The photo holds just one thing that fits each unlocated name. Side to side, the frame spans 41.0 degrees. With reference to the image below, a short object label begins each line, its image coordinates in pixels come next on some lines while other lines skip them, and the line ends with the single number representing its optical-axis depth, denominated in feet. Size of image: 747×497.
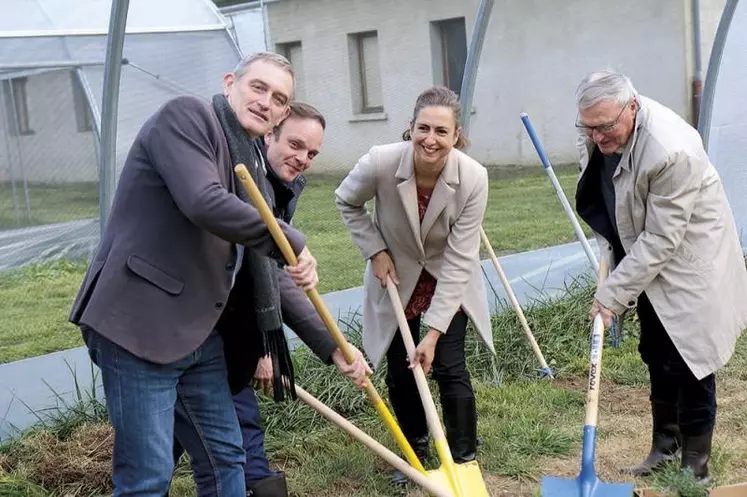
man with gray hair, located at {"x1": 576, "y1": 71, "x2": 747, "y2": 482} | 11.50
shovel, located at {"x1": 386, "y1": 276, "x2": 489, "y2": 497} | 11.65
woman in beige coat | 12.62
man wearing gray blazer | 8.45
